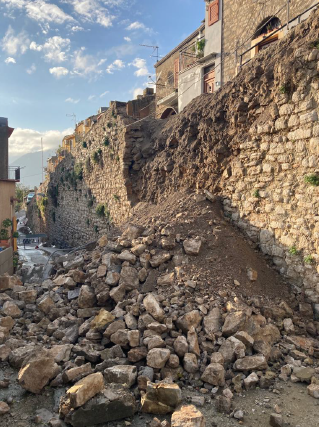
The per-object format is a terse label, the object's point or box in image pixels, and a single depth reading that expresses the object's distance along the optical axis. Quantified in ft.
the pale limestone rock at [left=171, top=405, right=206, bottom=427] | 12.85
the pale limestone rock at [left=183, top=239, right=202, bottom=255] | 24.04
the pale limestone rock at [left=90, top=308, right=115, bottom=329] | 20.30
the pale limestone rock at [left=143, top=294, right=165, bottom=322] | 19.46
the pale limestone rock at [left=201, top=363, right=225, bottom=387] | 15.94
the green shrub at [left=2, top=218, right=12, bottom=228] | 45.32
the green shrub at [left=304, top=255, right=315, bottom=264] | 21.06
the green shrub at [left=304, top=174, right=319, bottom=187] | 20.65
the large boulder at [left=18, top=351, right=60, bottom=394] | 16.37
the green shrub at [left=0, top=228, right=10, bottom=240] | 43.98
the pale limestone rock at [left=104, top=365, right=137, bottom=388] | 15.99
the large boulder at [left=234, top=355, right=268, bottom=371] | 16.75
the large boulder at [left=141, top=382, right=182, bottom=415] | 14.60
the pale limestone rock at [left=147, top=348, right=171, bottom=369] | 16.70
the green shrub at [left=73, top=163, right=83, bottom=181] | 59.88
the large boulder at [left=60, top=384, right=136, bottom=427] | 14.07
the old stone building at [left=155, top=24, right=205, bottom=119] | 56.13
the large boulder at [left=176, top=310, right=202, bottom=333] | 18.67
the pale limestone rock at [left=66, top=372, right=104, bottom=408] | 14.23
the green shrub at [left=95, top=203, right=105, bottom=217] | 50.37
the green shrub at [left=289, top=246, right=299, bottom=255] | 21.95
